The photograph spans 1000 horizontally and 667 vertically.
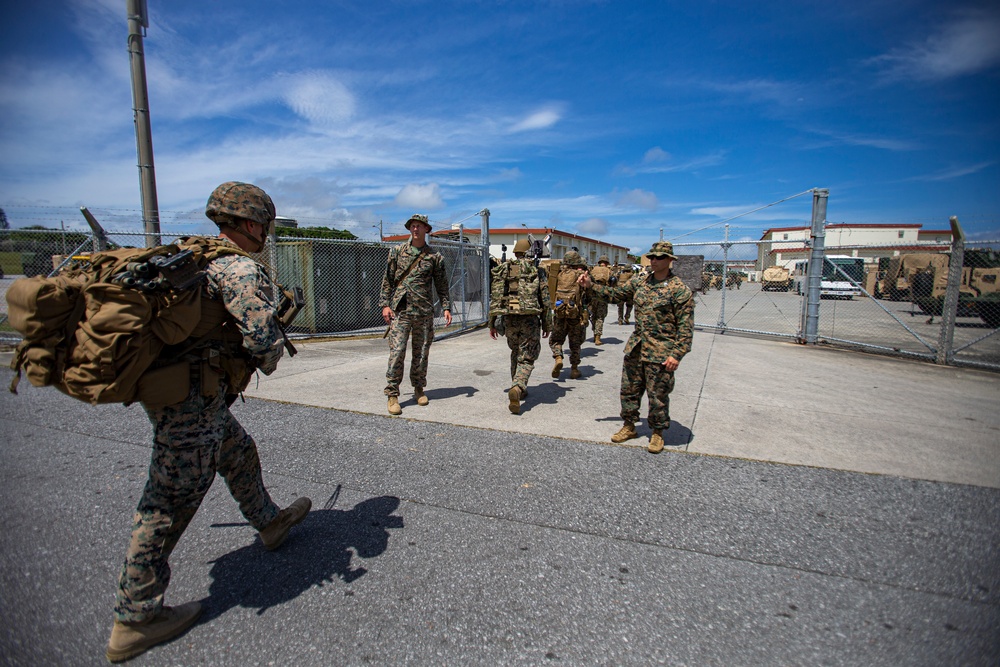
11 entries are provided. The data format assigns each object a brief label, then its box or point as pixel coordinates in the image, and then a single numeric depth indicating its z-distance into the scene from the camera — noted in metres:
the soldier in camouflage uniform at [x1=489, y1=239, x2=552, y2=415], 5.29
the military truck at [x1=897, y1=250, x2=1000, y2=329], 11.11
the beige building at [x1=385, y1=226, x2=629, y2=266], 41.47
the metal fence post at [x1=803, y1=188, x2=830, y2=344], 9.57
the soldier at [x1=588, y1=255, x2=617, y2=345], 9.61
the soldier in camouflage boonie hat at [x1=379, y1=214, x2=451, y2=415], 5.13
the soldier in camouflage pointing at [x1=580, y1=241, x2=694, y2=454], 4.00
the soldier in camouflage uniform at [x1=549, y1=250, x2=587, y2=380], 6.88
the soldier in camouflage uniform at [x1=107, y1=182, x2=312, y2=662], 2.01
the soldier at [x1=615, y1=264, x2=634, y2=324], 12.89
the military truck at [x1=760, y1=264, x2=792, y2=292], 17.87
